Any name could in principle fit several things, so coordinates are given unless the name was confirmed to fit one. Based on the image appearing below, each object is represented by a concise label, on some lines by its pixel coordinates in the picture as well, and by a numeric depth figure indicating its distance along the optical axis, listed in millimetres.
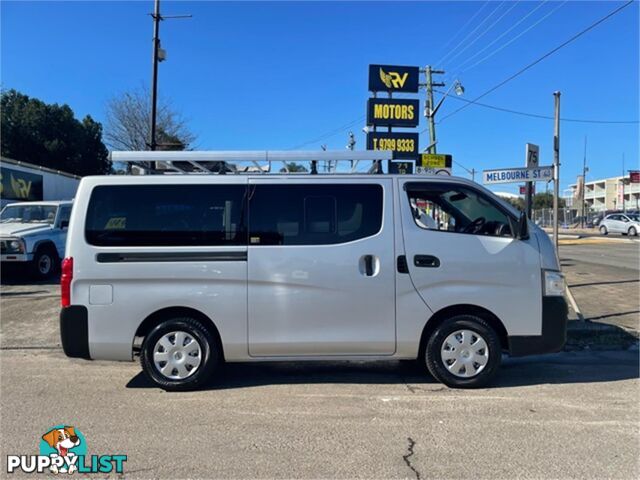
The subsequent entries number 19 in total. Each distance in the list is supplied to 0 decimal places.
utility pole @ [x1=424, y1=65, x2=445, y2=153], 26266
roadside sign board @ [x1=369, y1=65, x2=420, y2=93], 18372
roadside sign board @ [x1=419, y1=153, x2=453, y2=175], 15109
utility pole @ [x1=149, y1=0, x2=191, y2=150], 20141
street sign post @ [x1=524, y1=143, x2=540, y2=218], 8672
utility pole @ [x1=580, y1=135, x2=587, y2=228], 60662
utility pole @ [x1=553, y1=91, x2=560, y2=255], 8383
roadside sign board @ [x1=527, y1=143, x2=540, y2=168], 8680
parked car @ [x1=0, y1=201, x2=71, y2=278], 11477
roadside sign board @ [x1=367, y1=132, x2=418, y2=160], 18234
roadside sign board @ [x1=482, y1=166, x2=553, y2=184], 8430
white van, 5051
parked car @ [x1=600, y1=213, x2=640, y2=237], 38341
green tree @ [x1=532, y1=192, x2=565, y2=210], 94725
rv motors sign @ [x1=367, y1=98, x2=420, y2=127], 18219
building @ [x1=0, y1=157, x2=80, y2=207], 18520
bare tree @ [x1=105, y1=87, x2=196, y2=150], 27594
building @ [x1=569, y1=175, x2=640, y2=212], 90581
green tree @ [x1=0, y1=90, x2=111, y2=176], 31981
